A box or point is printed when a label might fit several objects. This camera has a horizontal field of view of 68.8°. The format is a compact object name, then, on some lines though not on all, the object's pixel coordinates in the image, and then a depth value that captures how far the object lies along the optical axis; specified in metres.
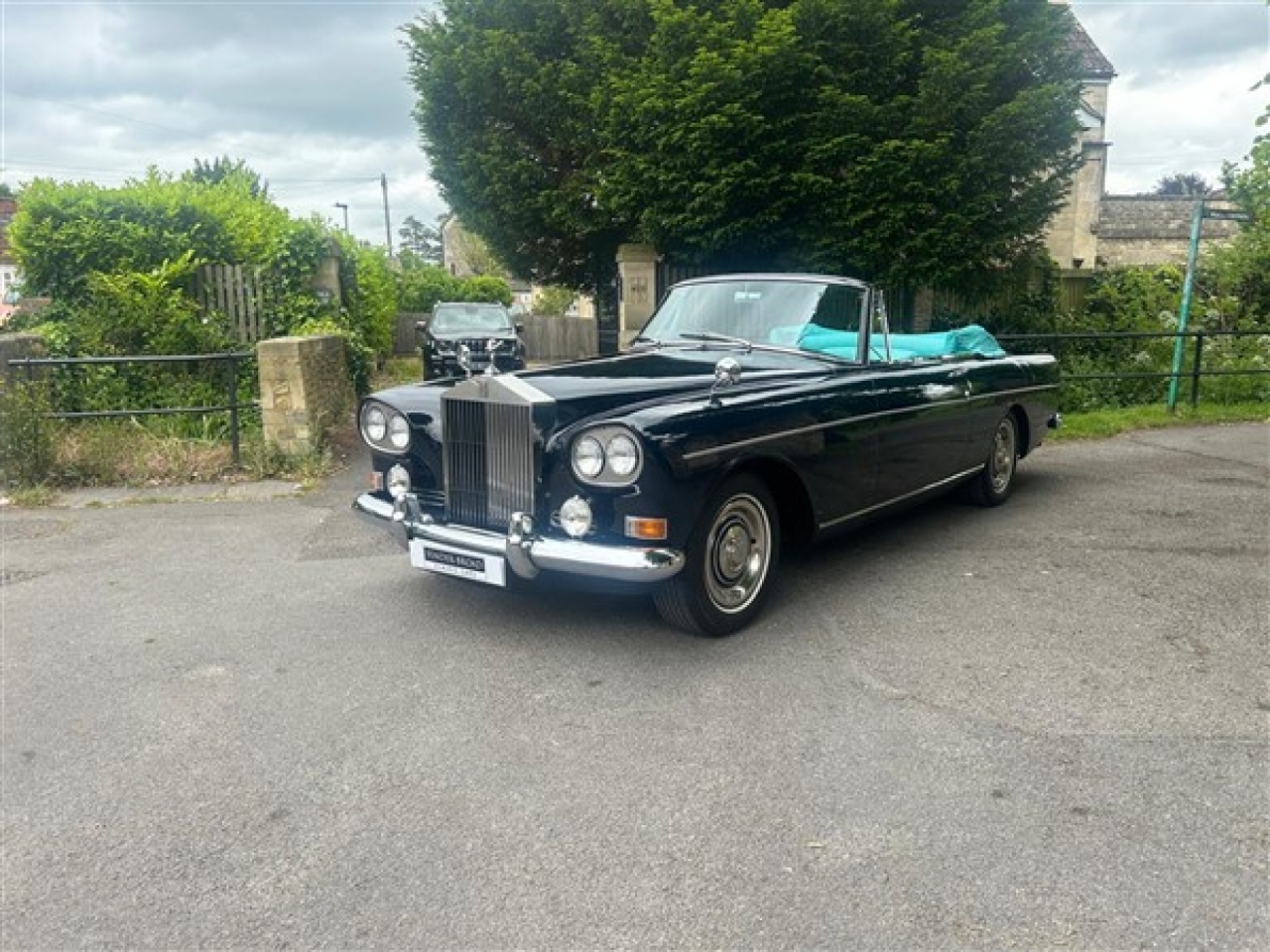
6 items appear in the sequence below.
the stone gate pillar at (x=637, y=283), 14.05
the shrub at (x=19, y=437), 7.29
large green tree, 11.09
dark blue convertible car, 3.84
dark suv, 15.67
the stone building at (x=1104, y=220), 23.33
